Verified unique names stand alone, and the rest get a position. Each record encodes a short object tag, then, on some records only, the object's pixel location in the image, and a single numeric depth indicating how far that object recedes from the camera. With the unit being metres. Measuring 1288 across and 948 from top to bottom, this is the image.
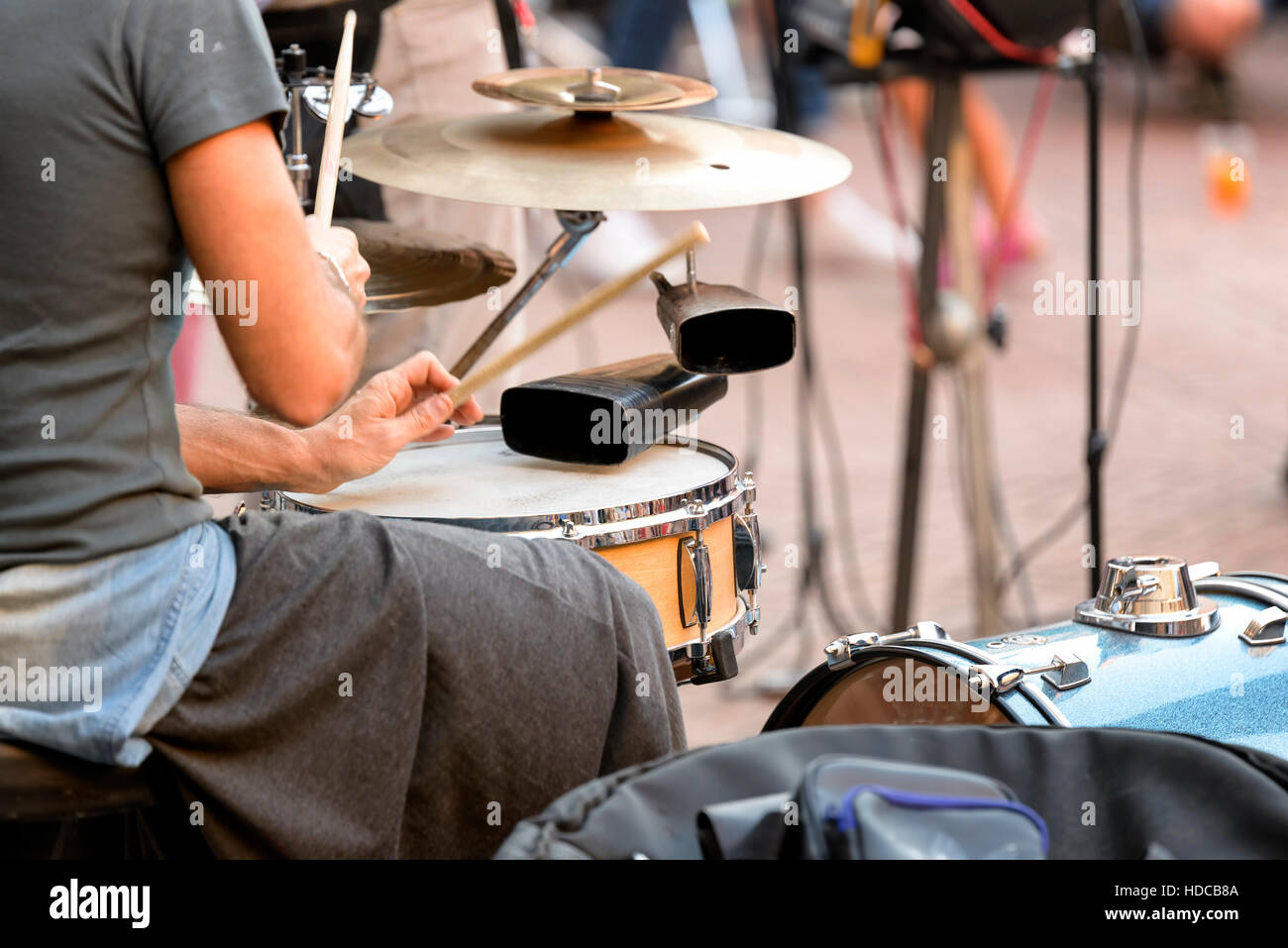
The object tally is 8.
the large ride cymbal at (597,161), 5.06
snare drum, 5.00
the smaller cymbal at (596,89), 5.13
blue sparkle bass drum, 4.88
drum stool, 4.76
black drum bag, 4.69
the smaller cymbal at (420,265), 5.18
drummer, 4.72
